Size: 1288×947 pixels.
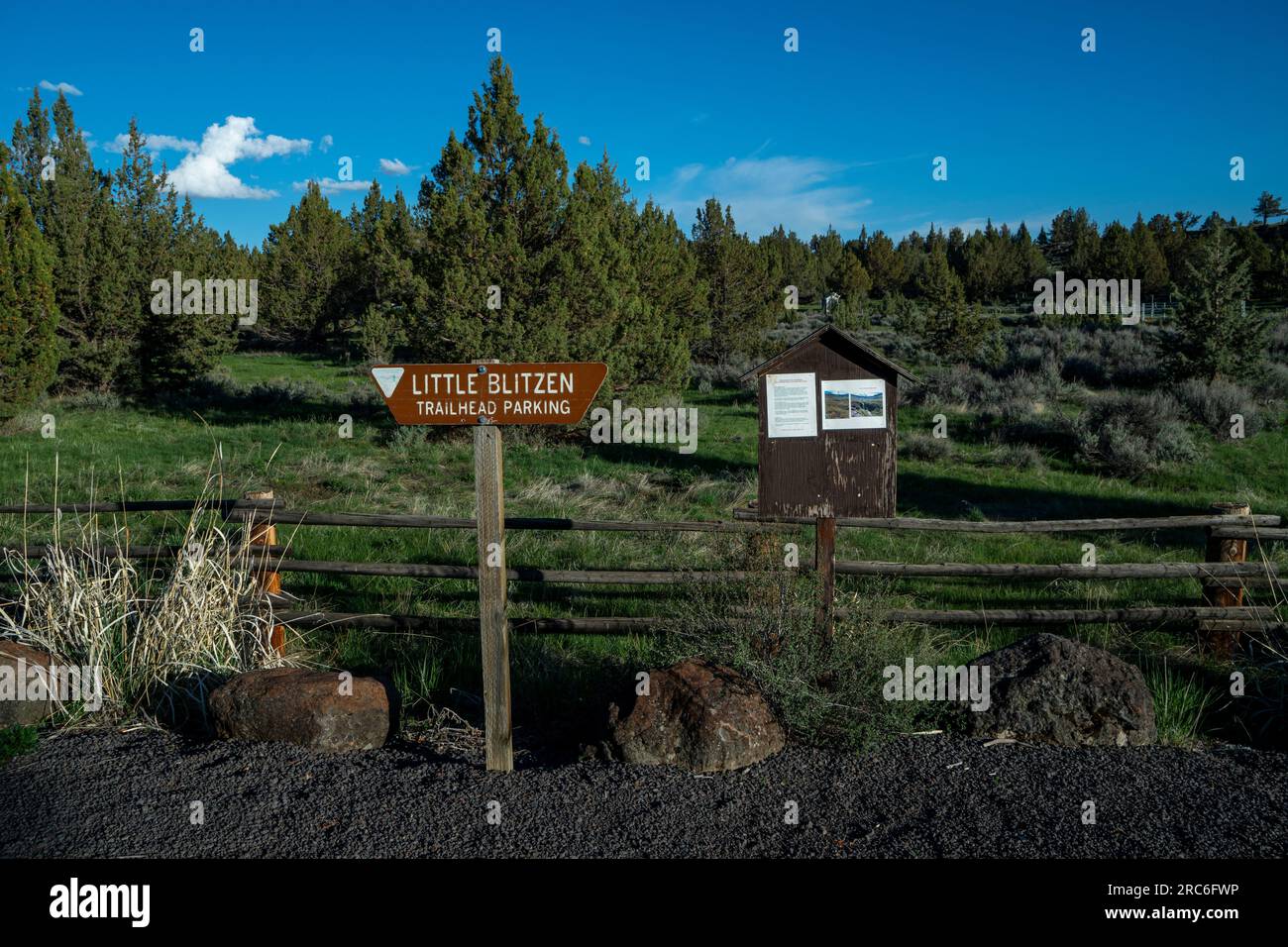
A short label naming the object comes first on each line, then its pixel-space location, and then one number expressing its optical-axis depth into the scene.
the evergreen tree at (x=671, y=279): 23.87
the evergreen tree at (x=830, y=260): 52.53
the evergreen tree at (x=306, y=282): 40.22
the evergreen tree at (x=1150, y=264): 46.00
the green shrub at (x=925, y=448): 14.12
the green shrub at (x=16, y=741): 4.30
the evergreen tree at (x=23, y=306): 16.91
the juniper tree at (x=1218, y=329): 18.12
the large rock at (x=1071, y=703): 4.47
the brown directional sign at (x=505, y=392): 4.23
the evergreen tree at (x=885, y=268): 61.00
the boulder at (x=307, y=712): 4.42
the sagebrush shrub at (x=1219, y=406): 14.95
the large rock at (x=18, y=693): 4.72
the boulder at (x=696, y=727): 4.10
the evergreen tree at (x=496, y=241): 15.62
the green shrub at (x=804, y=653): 4.43
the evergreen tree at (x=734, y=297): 30.92
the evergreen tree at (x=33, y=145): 29.83
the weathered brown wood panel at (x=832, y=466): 5.59
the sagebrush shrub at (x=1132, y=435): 13.04
